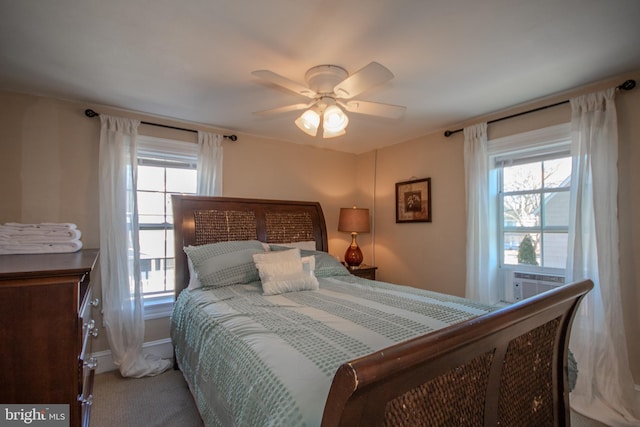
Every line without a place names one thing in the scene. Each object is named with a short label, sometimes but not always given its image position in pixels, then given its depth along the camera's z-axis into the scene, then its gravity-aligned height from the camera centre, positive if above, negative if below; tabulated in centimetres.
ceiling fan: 184 +76
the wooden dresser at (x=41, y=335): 109 -44
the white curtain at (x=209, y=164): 305 +56
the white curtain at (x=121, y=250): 256 -27
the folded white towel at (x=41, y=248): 177 -19
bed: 76 -53
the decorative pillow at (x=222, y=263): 242 -36
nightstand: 359 -61
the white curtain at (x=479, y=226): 277 -4
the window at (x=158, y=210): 293 +8
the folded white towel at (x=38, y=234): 181 -10
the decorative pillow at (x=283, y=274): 227 -42
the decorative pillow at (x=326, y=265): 286 -44
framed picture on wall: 339 +23
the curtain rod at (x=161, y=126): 257 +89
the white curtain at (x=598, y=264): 202 -29
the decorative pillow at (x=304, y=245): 326 -27
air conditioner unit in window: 256 -54
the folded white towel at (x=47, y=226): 187 -5
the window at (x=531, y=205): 251 +15
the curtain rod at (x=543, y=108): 205 +93
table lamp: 372 -7
